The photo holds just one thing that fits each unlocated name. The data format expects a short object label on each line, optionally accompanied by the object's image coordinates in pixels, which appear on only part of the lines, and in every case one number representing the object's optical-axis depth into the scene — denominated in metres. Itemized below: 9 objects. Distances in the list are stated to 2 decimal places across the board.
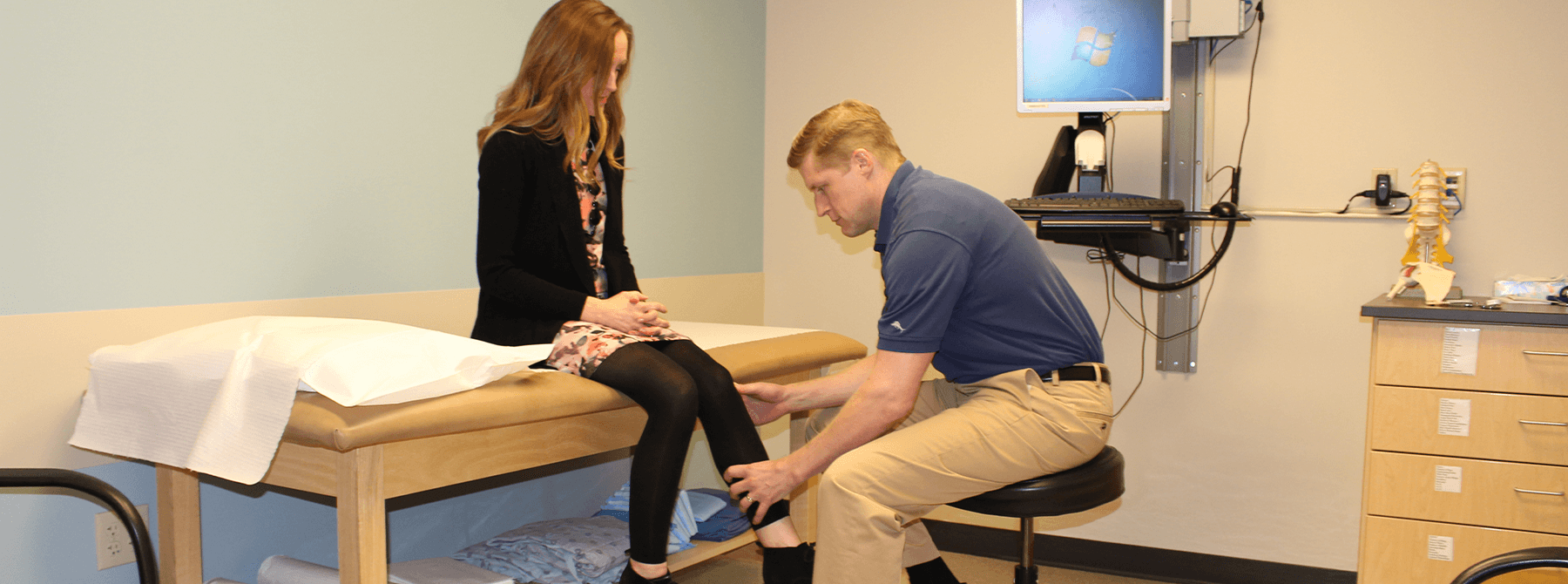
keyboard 2.45
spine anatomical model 2.40
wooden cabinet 2.06
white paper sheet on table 1.39
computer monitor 2.49
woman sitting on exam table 1.69
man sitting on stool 1.56
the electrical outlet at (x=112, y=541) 1.69
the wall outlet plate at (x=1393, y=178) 2.60
